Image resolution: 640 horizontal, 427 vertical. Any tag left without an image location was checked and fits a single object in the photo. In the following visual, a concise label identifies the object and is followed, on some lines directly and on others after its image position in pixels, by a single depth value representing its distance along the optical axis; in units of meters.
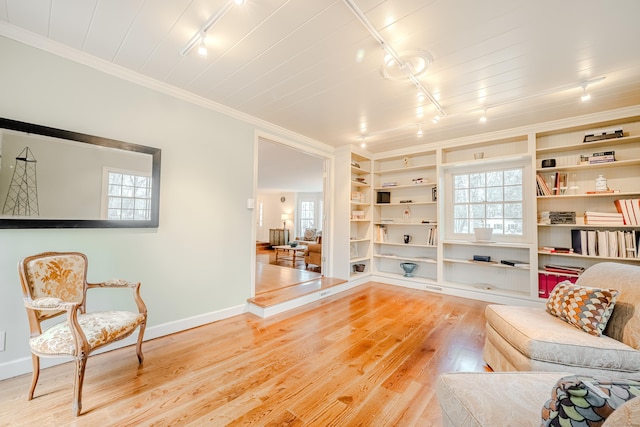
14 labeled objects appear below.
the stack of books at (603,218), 2.89
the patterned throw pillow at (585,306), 1.58
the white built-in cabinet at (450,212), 3.09
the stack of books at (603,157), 2.95
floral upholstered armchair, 1.47
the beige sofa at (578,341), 1.44
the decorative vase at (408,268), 4.45
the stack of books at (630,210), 2.79
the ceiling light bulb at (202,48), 1.69
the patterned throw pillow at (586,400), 0.60
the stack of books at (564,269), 3.12
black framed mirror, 1.78
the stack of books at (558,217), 3.18
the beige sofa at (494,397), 0.91
